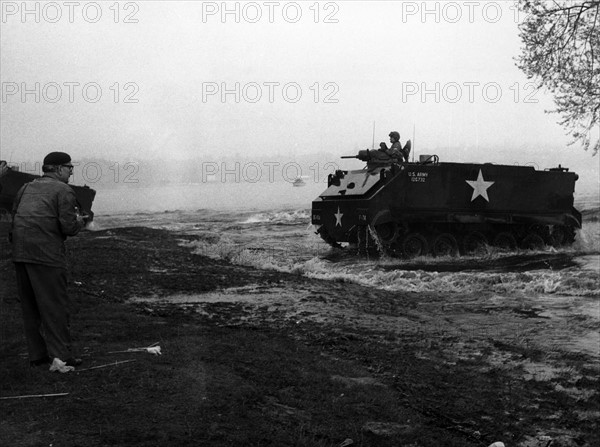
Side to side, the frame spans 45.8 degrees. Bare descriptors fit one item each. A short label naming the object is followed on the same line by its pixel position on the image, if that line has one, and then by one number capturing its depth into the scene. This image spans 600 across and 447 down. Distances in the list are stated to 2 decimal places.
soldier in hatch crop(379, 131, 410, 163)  18.91
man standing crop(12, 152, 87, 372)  5.27
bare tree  14.45
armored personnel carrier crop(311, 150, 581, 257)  17.45
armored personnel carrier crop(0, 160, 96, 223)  25.22
